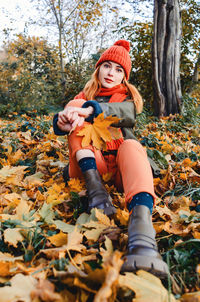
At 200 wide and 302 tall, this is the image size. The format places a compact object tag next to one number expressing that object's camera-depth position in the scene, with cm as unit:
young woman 89
